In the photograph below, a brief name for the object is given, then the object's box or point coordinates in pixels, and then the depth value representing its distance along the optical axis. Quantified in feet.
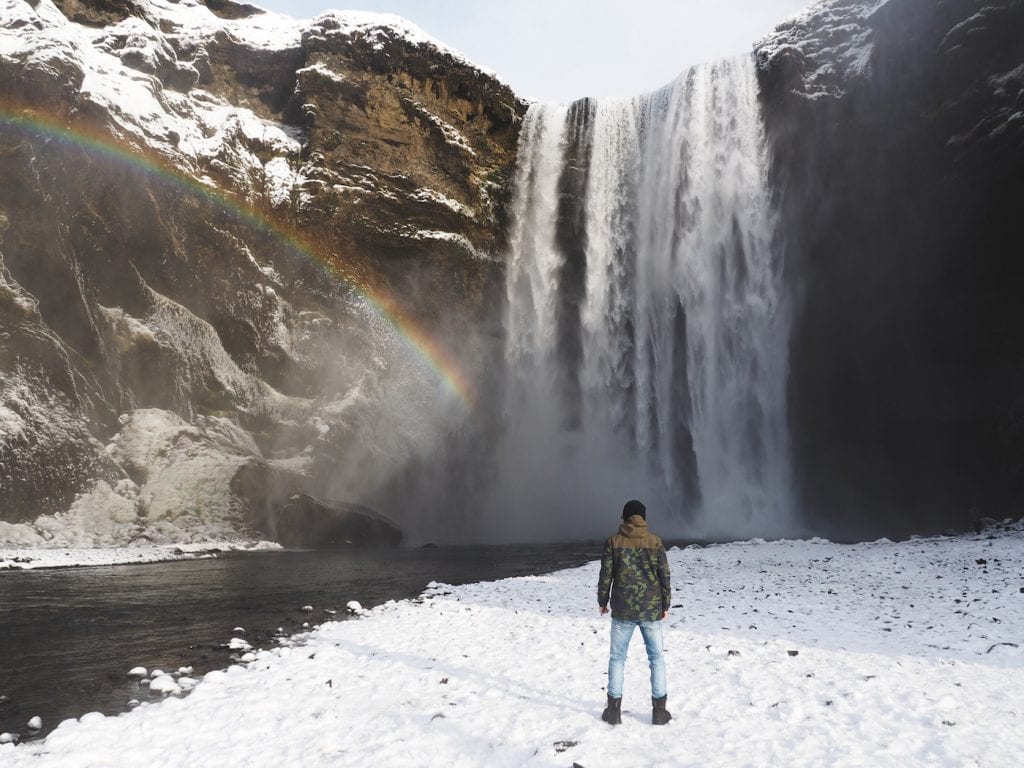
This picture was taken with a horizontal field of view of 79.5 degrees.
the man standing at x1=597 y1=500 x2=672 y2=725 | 20.25
